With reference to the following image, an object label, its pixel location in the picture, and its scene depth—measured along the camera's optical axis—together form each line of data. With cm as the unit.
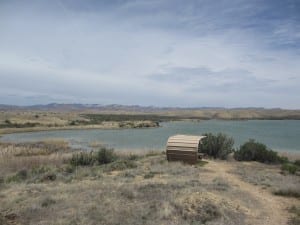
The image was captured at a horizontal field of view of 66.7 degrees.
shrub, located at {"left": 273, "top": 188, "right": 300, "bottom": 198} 677
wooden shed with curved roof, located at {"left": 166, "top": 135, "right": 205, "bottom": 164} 1075
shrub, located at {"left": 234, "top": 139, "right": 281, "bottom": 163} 1201
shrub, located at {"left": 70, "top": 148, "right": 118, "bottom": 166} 1156
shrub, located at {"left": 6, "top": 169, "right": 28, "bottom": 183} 859
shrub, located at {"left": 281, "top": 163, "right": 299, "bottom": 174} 987
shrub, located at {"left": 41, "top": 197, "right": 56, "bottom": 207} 585
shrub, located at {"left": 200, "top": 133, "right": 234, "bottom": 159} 1268
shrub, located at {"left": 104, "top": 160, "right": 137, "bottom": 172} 1015
